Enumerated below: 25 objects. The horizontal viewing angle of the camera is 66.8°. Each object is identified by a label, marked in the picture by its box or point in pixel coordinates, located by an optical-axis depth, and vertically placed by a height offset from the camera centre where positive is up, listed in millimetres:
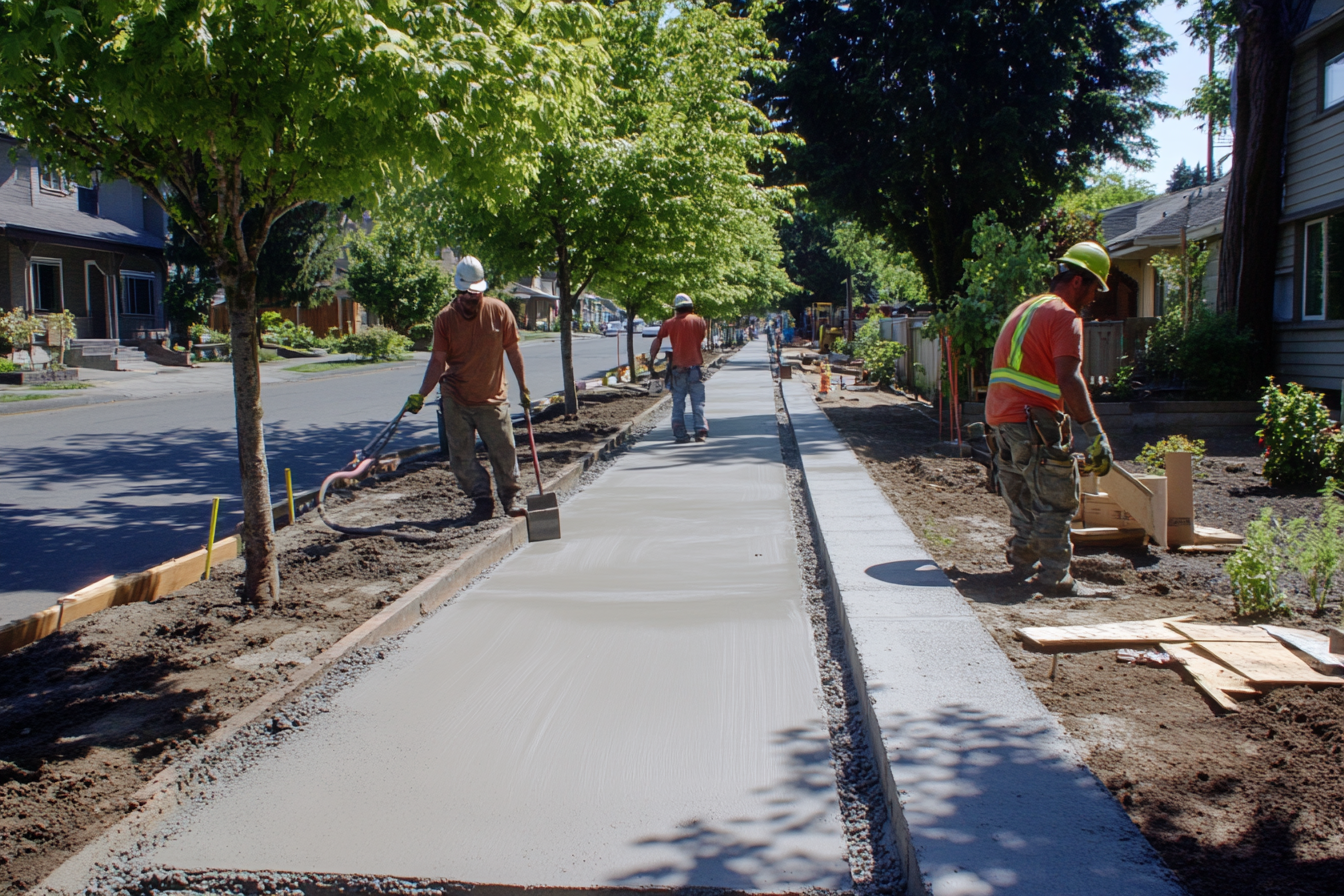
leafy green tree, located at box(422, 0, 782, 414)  12836 +2637
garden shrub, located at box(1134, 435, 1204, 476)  7410 -691
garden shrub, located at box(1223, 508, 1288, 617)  4863 -1014
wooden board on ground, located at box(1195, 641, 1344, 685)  3816 -1171
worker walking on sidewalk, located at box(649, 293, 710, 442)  12883 +102
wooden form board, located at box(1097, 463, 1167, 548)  6273 -851
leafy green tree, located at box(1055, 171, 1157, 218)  40906 +9778
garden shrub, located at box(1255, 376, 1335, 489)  8453 -624
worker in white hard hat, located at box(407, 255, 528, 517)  7824 -10
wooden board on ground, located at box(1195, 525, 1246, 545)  6559 -1121
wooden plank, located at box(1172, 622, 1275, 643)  4332 -1160
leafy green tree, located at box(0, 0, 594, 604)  4461 +1318
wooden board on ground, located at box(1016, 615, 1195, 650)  4434 -1185
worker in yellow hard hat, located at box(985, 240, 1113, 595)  5504 -238
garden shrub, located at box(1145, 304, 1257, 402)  14250 +86
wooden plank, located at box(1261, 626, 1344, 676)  3865 -1138
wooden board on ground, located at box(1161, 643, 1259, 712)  3811 -1212
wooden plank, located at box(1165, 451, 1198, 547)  6477 -863
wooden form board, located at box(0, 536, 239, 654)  5023 -1210
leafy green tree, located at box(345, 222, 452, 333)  40031 +3493
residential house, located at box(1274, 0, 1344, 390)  13969 +2047
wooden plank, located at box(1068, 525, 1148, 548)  6566 -1109
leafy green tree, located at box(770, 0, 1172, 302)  18359 +4974
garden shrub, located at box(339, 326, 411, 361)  33844 +981
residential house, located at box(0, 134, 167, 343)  28422 +3784
